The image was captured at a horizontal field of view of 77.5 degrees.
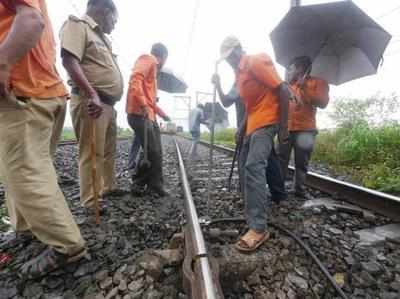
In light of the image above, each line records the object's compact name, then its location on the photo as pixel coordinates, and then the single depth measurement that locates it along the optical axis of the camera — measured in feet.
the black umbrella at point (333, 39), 8.61
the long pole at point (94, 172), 7.29
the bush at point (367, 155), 12.25
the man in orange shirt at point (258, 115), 6.32
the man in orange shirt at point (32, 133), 4.42
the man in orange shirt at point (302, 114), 9.58
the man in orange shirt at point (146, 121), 10.28
